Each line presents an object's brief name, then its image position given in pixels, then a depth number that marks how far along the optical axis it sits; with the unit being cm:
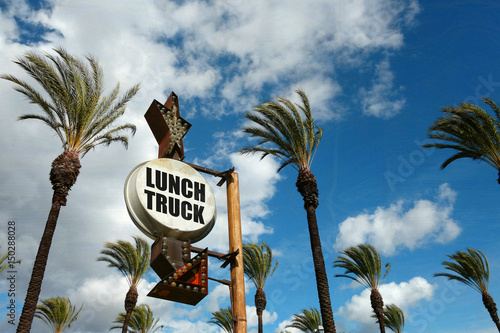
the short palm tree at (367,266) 2881
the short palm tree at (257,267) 2948
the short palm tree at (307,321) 3584
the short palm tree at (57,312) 3362
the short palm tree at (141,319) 3741
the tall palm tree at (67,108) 1545
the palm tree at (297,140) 1788
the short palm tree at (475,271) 2848
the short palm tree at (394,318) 3941
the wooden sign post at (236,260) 526
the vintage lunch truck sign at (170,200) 525
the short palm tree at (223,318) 3648
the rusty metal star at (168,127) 632
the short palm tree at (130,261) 2817
